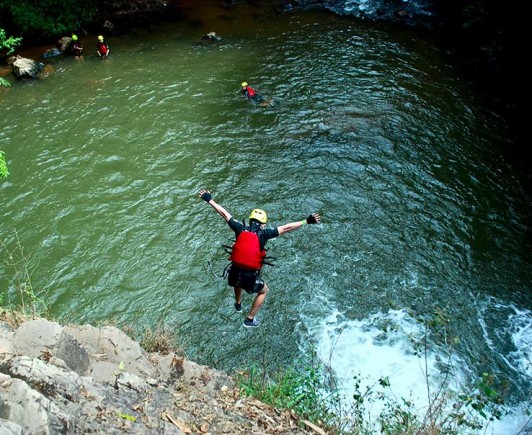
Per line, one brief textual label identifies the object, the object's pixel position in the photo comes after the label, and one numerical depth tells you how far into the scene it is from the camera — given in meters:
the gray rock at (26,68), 17.92
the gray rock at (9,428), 3.71
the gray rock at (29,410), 4.10
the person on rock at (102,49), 19.30
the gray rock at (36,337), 5.86
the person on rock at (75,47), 19.76
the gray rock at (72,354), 5.85
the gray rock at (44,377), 4.81
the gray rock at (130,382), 5.90
